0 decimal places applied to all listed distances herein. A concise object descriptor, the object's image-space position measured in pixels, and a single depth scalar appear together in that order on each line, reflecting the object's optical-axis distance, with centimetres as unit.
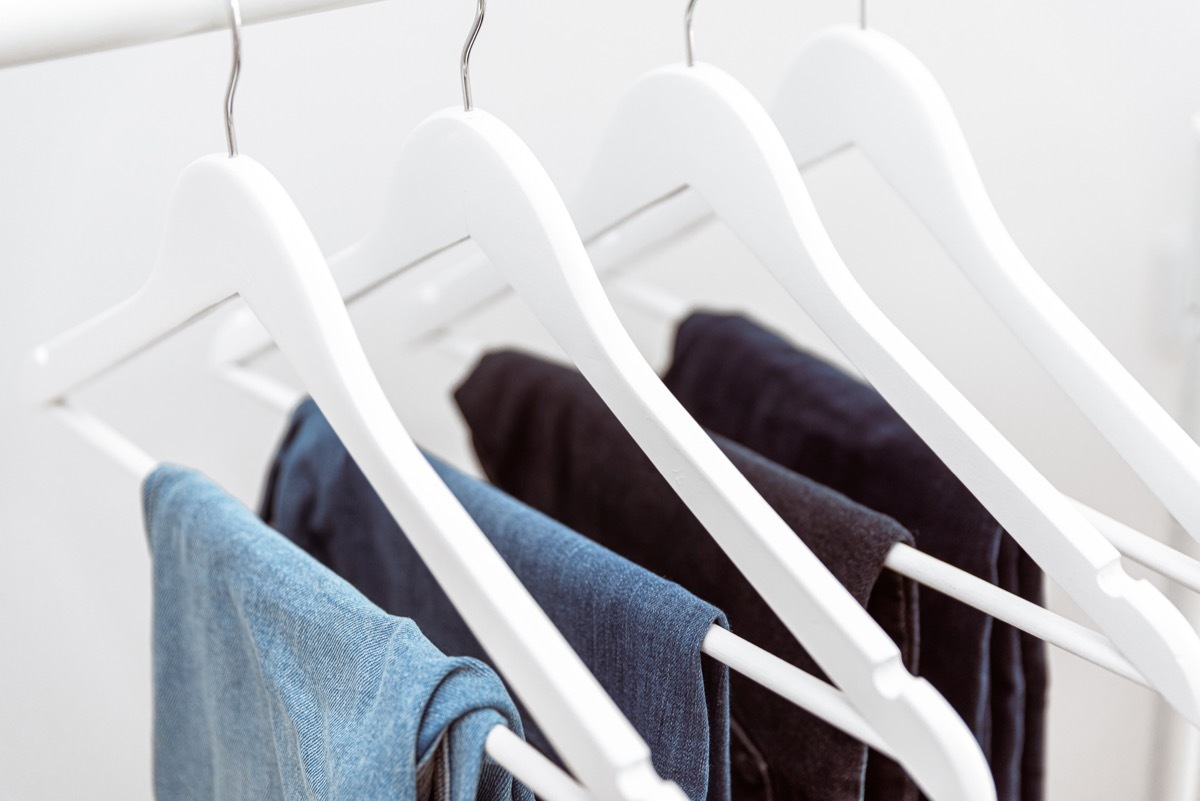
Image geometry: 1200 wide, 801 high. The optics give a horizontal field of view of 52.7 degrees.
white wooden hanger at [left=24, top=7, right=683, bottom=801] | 35
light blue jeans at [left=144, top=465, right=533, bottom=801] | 41
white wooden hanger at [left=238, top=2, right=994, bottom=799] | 38
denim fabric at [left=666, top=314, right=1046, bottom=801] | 60
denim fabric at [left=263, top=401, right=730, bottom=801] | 48
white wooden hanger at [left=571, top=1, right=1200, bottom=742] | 43
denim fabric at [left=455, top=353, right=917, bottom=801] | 55
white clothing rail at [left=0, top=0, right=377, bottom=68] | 39
